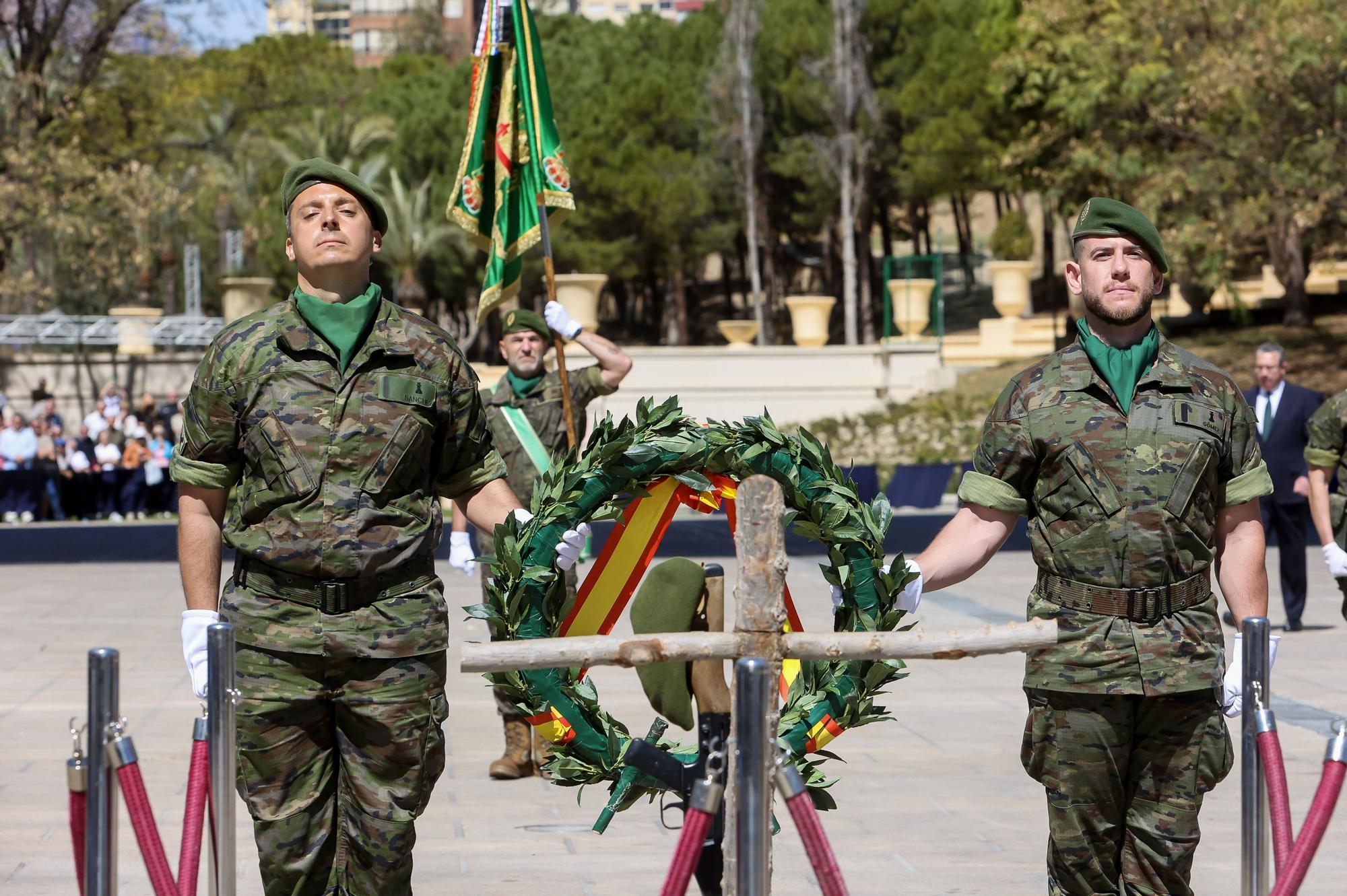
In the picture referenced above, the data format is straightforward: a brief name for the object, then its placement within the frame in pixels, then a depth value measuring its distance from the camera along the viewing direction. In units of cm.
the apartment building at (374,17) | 12444
